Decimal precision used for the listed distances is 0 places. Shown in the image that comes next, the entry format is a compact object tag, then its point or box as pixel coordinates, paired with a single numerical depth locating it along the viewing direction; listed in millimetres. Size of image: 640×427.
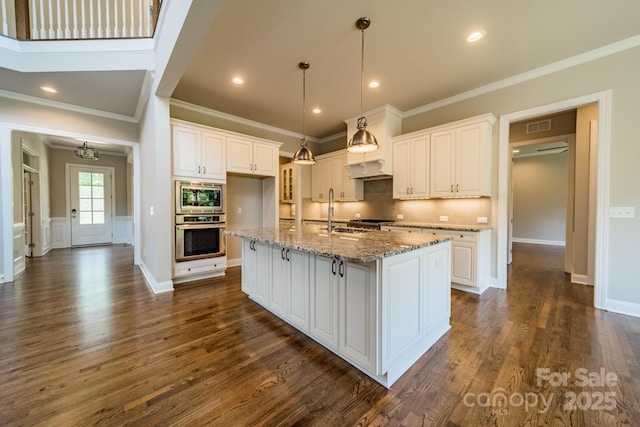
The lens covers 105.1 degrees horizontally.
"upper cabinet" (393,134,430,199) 4168
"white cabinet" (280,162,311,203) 5961
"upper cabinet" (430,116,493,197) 3582
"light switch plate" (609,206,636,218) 2750
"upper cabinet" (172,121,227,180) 3768
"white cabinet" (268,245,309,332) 2248
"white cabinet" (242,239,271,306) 2807
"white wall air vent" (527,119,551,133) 4418
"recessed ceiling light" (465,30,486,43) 2525
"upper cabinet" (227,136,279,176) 4340
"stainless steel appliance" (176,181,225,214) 3787
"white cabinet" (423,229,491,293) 3416
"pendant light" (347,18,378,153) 2590
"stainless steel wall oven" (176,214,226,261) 3813
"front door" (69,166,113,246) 7113
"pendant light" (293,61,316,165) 3146
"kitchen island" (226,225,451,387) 1657
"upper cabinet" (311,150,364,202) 5395
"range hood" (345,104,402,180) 4488
